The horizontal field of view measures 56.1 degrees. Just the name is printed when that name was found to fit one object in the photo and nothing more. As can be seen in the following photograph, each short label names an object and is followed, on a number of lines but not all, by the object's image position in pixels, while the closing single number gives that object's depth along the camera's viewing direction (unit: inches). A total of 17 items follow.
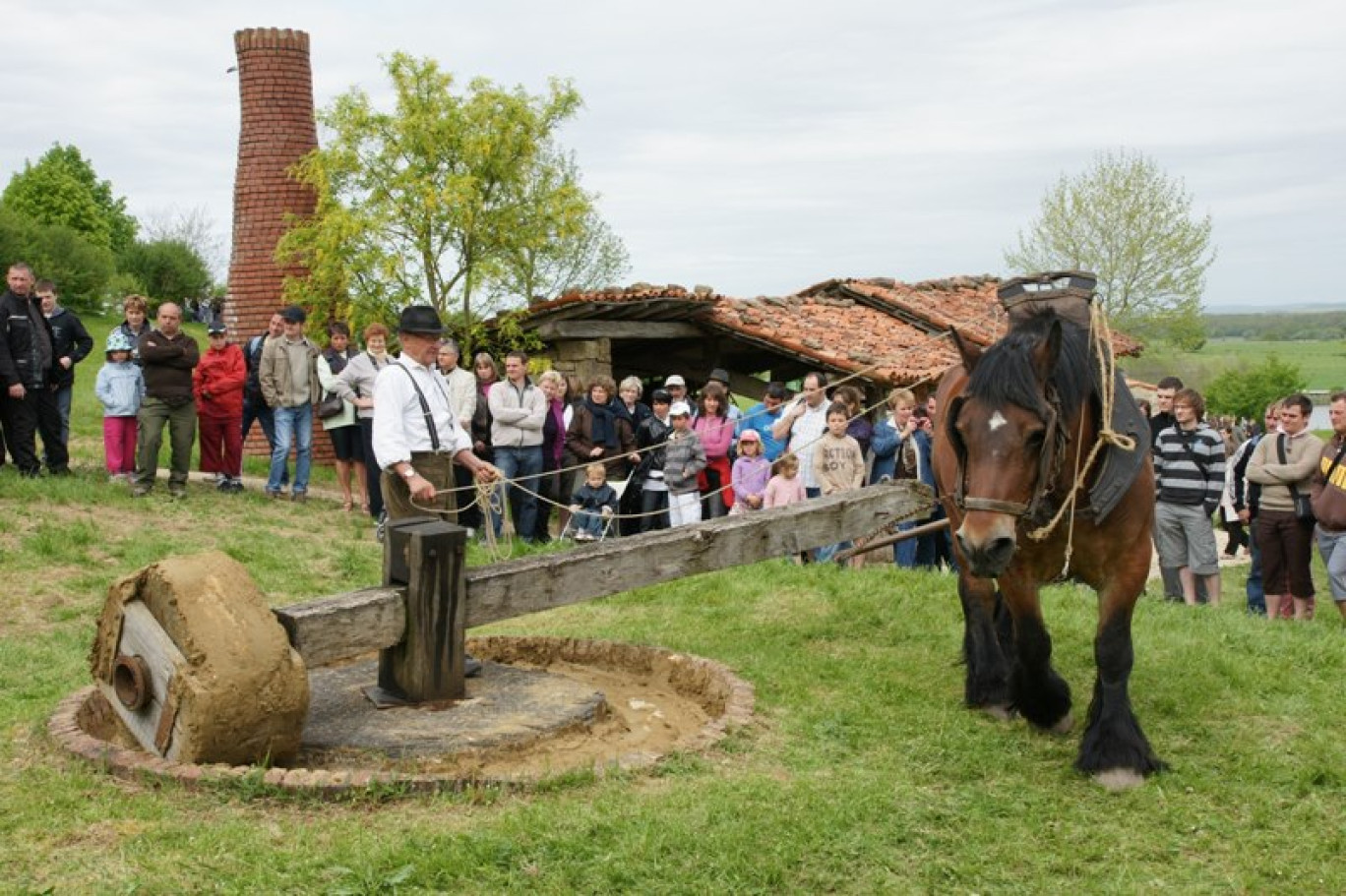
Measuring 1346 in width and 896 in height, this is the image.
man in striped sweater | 417.7
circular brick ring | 200.7
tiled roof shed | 708.7
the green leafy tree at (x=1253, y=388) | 2615.7
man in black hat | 277.1
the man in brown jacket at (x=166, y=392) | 515.5
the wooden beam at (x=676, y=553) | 245.4
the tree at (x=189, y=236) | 2249.0
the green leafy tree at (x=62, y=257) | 1574.8
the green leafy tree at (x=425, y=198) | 735.1
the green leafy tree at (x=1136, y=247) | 1980.8
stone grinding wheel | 201.3
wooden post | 234.2
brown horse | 207.8
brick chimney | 742.5
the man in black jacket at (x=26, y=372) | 490.0
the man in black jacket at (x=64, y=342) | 517.3
